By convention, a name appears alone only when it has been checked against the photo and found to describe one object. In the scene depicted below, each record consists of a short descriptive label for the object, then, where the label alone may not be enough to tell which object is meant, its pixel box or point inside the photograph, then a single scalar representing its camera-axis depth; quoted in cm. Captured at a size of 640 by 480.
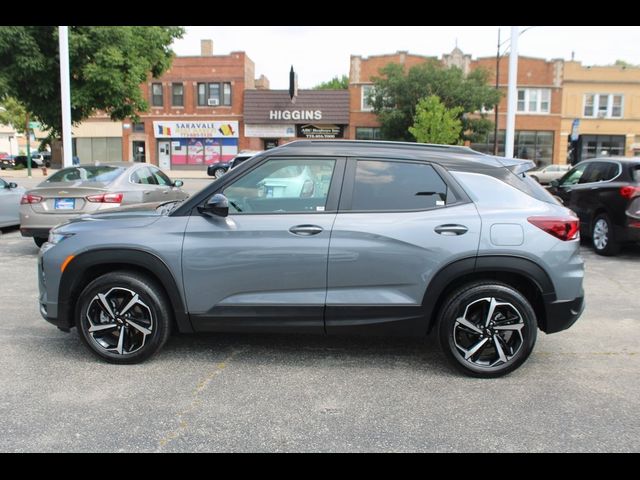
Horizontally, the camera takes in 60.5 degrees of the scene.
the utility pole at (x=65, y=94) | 1338
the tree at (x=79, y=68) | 1448
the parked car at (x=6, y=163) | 4959
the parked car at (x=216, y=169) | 3212
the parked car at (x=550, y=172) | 2957
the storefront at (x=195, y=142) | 4150
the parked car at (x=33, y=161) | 4712
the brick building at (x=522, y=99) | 3981
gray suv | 398
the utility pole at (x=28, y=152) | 3720
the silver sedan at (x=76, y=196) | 847
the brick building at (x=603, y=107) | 4038
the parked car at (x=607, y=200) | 860
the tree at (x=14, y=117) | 4550
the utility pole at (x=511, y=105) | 1501
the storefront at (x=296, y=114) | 4059
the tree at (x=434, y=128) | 2608
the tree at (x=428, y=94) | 3481
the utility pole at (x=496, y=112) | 3241
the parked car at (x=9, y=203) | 1105
